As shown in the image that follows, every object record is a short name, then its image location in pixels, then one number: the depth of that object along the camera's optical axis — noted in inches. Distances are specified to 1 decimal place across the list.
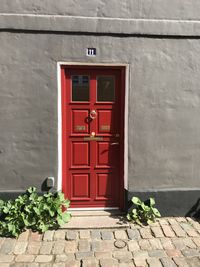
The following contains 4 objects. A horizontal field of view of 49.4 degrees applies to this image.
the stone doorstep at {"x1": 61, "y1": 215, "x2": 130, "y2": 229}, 125.1
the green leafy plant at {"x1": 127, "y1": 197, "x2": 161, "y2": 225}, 129.9
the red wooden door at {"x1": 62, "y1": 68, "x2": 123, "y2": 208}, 132.0
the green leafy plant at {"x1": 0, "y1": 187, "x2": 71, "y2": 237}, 121.3
